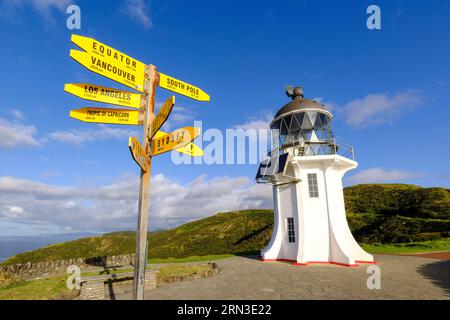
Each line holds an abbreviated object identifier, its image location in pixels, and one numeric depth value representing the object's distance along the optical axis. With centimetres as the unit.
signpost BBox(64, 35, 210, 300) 388
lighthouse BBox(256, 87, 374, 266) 1373
